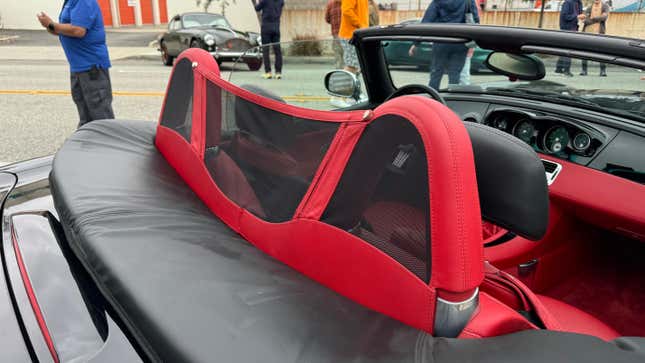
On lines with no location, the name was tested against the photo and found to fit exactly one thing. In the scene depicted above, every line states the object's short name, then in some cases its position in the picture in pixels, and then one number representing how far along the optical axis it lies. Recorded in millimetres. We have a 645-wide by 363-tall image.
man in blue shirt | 4539
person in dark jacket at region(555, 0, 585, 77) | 9094
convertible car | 988
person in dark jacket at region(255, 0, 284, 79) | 9586
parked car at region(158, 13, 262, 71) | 12469
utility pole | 18234
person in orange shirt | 6980
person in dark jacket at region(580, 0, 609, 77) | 10625
